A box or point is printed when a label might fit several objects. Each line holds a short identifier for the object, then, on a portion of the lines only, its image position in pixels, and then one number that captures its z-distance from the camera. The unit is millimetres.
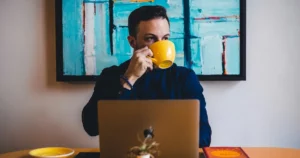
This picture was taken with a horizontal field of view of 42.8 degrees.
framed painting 2139
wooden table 1468
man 1727
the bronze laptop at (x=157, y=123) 1200
